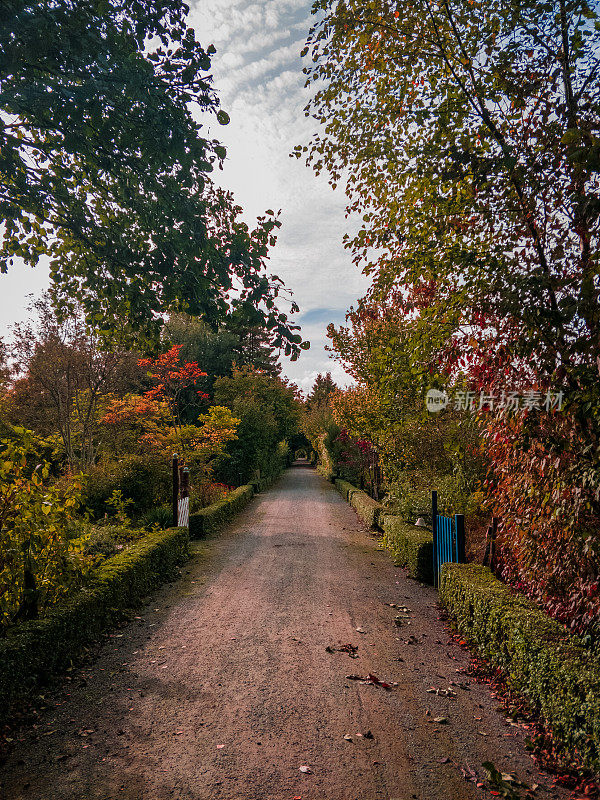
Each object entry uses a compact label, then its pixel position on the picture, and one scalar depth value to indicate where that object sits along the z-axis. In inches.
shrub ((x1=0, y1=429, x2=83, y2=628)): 184.2
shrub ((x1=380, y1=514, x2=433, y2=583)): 339.6
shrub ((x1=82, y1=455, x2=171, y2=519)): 506.6
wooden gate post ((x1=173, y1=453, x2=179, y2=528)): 452.8
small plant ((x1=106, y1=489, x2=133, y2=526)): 423.2
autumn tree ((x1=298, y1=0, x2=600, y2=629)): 152.9
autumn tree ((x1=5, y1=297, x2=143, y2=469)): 653.3
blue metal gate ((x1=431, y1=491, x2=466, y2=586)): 294.4
